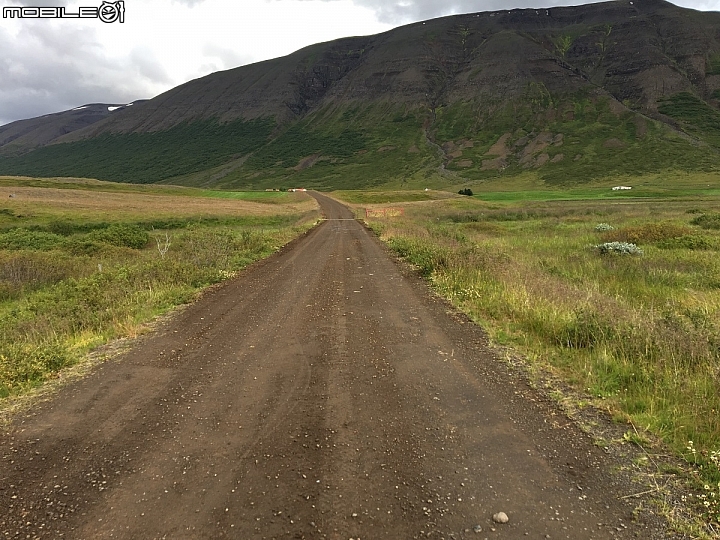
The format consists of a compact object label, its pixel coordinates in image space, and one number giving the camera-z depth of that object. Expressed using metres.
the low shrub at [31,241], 25.61
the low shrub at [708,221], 29.57
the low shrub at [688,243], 20.72
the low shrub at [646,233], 23.58
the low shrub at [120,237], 28.30
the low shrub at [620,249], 18.84
